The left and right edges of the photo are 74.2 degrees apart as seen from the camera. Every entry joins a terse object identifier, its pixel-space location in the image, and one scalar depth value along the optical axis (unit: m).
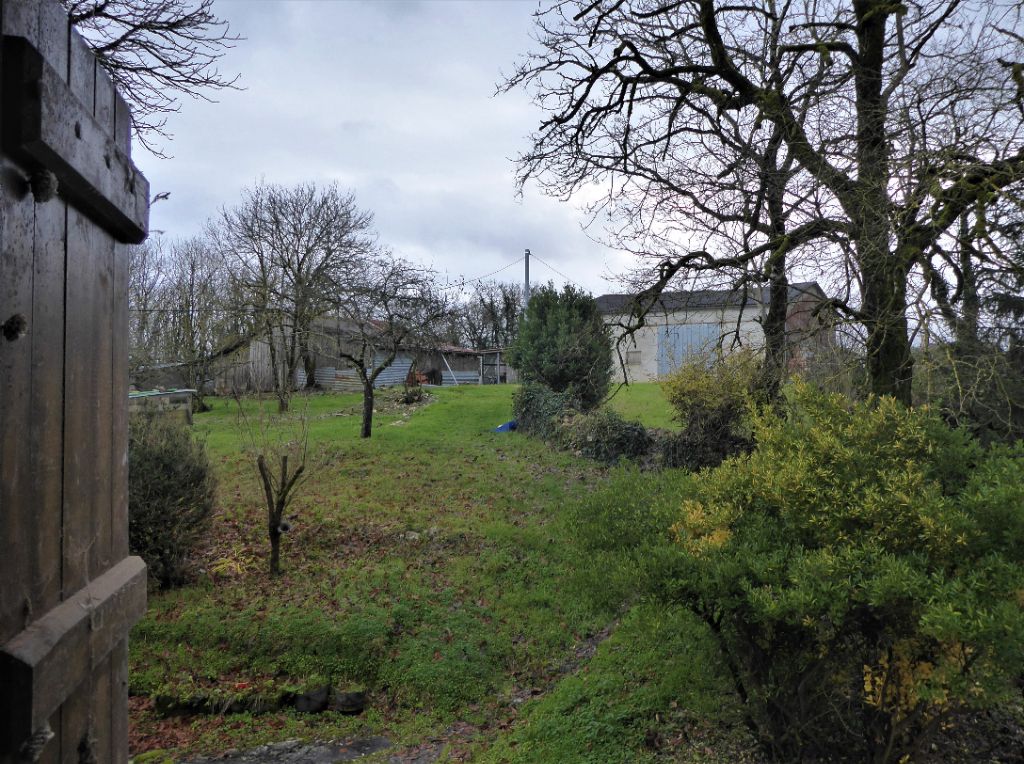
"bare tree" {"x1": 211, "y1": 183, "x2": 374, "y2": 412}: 21.22
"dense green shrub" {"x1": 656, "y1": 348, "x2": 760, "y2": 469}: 10.94
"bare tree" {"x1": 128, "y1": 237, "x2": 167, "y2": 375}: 20.05
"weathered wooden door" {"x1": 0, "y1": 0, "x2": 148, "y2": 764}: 1.09
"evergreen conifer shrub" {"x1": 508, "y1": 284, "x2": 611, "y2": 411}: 15.48
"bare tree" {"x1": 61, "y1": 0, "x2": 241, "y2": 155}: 3.99
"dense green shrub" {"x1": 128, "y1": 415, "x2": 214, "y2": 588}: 6.74
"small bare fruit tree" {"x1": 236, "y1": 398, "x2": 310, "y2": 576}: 7.52
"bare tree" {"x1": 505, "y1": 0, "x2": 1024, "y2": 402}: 5.22
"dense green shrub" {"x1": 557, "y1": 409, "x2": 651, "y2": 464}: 12.60
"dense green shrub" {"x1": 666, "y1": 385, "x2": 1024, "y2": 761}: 2.62
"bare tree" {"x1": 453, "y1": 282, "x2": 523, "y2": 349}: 47.78
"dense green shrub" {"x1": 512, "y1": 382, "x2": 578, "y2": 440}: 14.38
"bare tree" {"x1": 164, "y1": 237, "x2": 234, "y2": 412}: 21.05
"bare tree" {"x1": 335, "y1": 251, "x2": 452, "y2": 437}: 15.72
